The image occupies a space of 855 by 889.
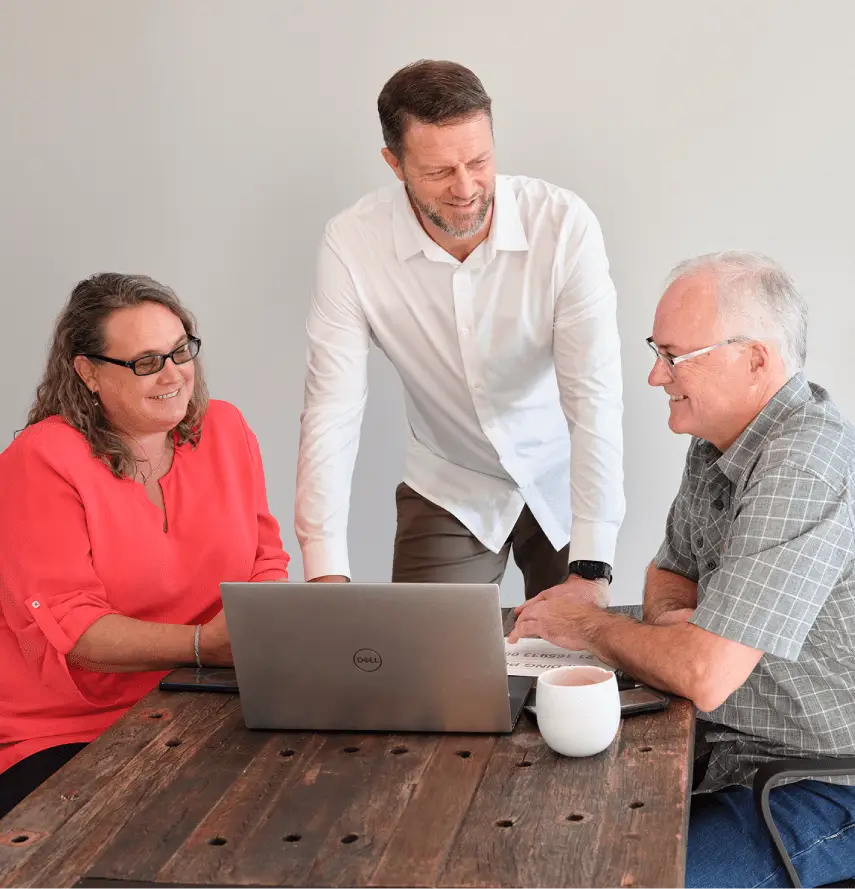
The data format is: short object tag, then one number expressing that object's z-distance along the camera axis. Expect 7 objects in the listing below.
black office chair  1.50
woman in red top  2.01
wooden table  1.24
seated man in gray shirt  1.62
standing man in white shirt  2.32
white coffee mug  1.45
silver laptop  1.53
